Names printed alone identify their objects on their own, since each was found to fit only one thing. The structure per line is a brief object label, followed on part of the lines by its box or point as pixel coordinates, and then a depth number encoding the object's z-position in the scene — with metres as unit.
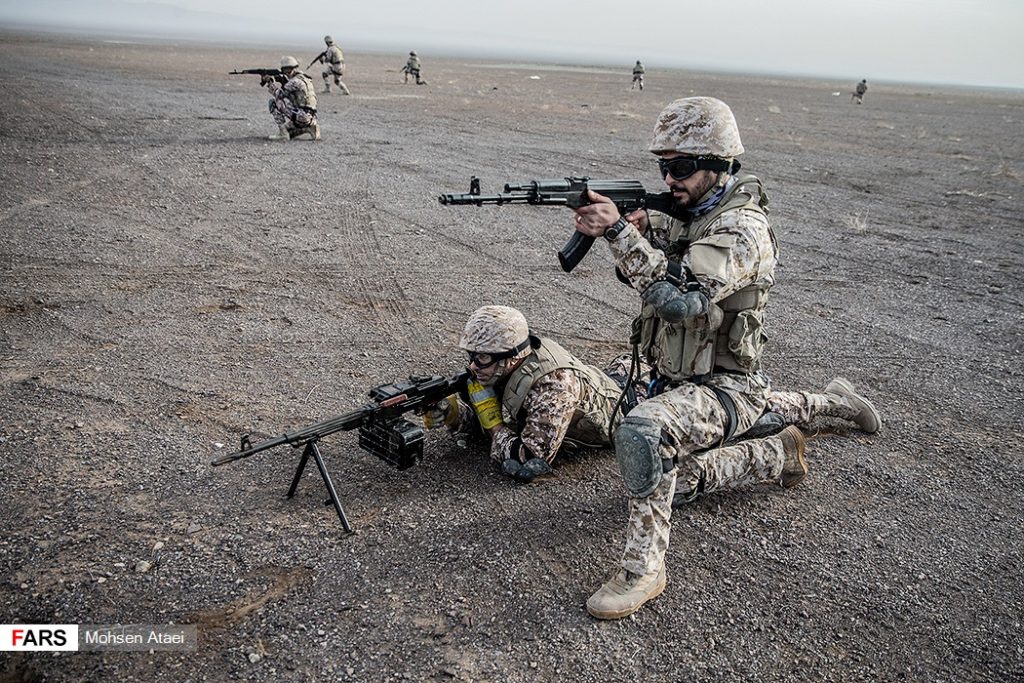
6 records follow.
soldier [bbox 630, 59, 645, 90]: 44.62
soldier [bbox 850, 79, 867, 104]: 42.75
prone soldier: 4.62
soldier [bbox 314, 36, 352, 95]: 25.53
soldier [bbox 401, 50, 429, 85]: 34.56
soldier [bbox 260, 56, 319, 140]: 15.07
